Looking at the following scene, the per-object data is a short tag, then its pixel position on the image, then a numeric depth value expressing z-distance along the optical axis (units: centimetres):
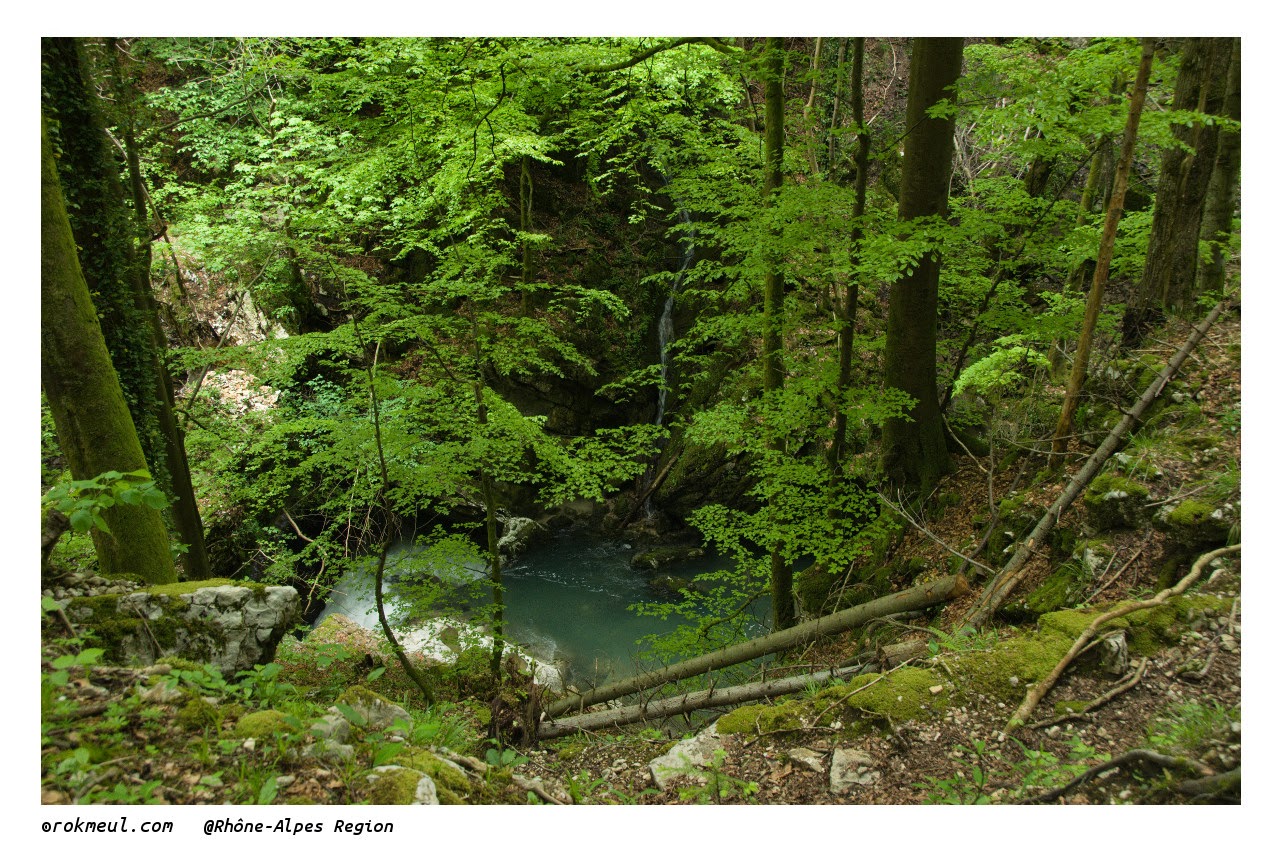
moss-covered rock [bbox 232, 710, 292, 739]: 235
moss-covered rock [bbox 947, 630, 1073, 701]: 297
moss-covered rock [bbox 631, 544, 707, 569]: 958
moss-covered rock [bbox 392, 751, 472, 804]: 252
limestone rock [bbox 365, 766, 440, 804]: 231
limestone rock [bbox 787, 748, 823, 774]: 293
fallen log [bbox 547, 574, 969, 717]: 457
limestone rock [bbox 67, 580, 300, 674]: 295
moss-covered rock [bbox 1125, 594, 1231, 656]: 281
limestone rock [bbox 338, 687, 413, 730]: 304
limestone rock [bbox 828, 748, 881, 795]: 279
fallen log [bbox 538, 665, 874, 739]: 425
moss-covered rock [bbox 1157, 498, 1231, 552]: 305
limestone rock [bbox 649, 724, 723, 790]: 310
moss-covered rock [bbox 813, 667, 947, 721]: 303
